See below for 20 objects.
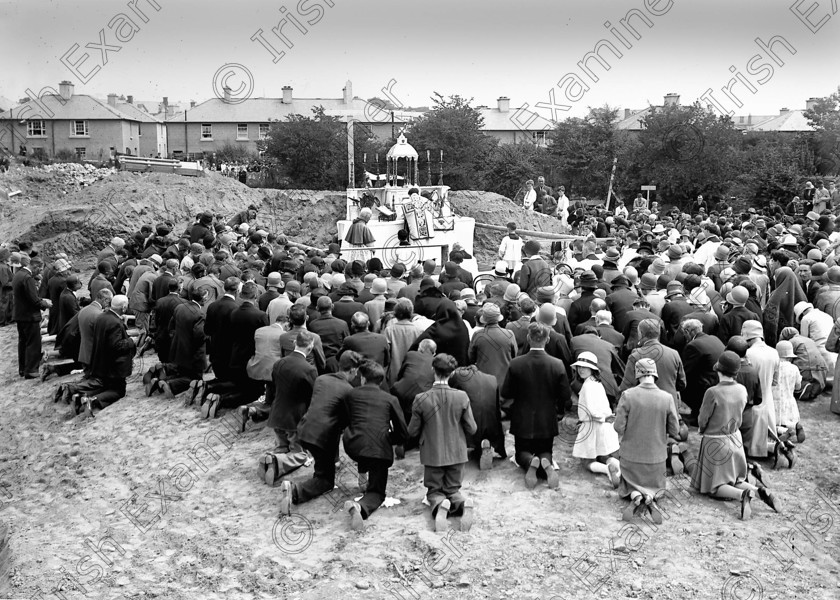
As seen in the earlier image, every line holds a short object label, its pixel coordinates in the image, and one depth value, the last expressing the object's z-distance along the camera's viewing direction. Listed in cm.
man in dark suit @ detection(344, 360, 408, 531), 924
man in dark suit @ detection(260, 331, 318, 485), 1025
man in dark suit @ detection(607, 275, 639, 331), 1195
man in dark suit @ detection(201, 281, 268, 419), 1220
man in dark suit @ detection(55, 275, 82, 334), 1563
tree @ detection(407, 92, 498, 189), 4219
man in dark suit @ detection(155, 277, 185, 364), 1389
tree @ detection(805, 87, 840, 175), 4481
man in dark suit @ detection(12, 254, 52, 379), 1566
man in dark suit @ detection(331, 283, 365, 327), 1209
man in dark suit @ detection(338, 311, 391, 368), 1052
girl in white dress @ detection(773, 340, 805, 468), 1073
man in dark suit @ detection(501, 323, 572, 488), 964
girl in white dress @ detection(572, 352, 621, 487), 988
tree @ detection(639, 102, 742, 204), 3891
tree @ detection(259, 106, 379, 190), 4131
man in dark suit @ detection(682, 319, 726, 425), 1055
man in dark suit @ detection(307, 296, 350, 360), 1129
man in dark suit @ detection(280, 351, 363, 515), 947
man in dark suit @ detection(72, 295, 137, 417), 1354
